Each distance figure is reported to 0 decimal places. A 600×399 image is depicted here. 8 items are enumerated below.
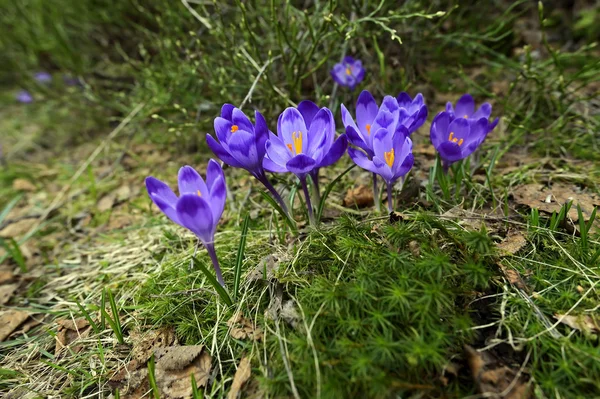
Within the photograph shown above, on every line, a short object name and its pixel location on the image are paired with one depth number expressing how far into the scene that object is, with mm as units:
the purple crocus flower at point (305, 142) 224
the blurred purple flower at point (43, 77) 595
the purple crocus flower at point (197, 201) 194
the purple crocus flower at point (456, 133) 254
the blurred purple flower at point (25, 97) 616
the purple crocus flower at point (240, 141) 219
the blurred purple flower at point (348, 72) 375
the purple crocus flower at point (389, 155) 225
